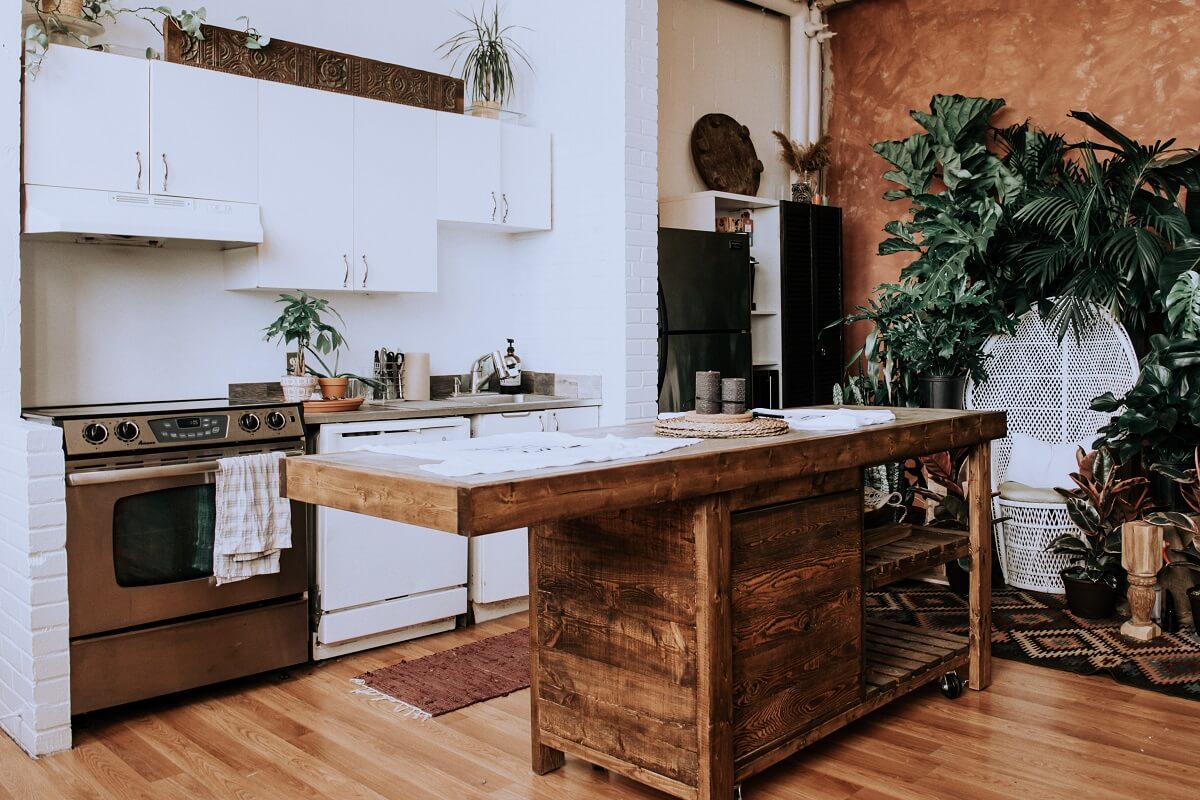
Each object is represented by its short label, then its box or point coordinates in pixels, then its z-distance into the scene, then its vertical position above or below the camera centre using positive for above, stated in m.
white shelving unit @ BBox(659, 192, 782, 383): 5.91 +0.57
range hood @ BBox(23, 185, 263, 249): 3.24 +0.54
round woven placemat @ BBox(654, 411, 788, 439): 2.62 -0.14
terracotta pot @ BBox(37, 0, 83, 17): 3.33 +1.24
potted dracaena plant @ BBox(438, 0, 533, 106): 4.74 +1.56
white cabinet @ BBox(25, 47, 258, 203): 3.26 +0.86
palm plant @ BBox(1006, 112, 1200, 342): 4.63 +0.69
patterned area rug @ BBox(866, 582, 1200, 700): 3.42 -1.02
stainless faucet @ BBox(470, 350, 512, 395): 4.82 +0.03
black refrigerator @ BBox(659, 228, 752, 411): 4.93 +0.33
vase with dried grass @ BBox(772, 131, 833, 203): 6.43 +1.42
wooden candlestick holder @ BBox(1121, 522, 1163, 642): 3.68 -0.73
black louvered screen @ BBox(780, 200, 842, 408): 5.94 +0.46
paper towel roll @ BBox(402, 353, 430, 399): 4.48 +0.00
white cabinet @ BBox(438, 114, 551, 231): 4.44 +0.93
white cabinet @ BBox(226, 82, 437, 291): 3.86 +0.73
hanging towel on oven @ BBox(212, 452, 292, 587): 3.30 -0.49
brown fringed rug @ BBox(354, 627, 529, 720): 3.29 -1.08
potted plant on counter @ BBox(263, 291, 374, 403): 3.85 +0.14
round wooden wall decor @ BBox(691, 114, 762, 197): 5.93 +1.34
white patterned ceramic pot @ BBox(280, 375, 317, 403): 3.93 -0.05
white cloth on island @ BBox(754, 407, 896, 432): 2.87 -0.14
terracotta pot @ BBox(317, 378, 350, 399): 4.07 -0.05
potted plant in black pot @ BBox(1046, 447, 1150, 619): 4.05 -0.69
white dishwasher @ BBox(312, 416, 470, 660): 3.69 -0.77
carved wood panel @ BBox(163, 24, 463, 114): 3.70 +1.25
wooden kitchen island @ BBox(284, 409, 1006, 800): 2.15 -0.57
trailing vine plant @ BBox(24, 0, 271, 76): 3.20 +1.27
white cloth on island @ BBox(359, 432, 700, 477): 2.05 -0.18
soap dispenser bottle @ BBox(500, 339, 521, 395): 4.86 +0.00
